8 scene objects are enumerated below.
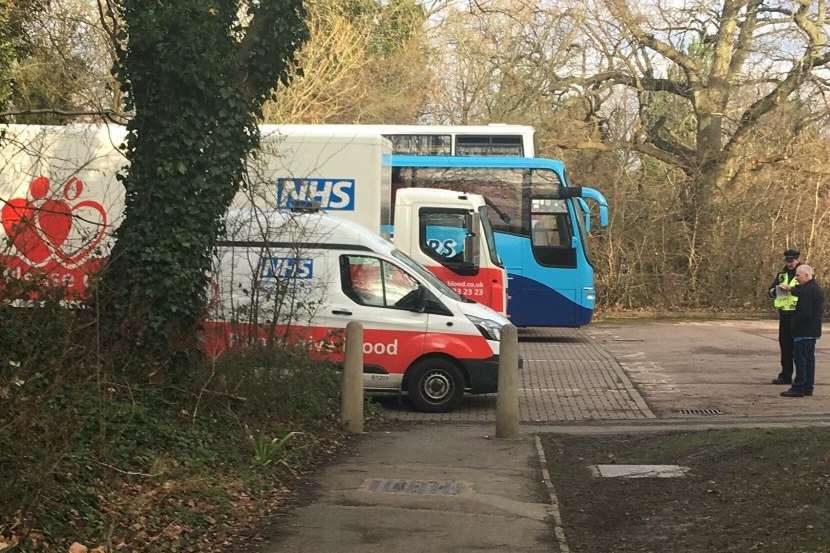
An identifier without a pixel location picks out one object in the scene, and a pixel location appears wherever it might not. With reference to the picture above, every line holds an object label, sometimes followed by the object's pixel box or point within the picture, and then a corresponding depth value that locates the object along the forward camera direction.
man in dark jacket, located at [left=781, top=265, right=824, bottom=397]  13.63
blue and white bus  22.03
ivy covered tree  9.36
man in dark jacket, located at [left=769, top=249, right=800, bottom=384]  14.38
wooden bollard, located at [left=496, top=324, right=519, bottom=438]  10.94
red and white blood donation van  12.73
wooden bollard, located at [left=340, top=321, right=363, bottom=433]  10.89
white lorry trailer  9.53
